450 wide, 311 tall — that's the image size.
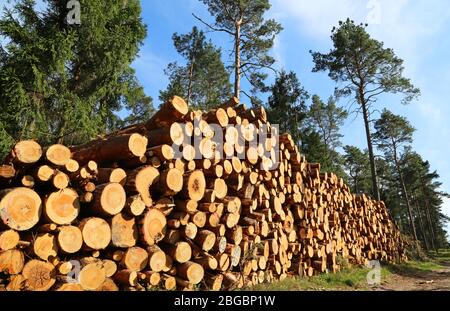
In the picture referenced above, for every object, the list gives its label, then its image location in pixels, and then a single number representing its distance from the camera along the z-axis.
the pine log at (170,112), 5.56
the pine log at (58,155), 4.18
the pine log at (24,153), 4.06
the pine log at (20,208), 3.61
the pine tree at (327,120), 34.78
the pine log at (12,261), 3.55
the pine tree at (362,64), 19.02
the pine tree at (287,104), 24.09
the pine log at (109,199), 4.26
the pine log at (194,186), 5.26
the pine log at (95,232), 4.09
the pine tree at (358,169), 38.19
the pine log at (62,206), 3.91
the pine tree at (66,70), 10.84
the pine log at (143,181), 4.71
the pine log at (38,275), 3.69
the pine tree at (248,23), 17.28
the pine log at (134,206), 4.52
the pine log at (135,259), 4.39
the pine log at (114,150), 4.92
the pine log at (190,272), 4.95
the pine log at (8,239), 3.56
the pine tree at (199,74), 24.20
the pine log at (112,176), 4.61
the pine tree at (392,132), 26.17
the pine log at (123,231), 4.35
